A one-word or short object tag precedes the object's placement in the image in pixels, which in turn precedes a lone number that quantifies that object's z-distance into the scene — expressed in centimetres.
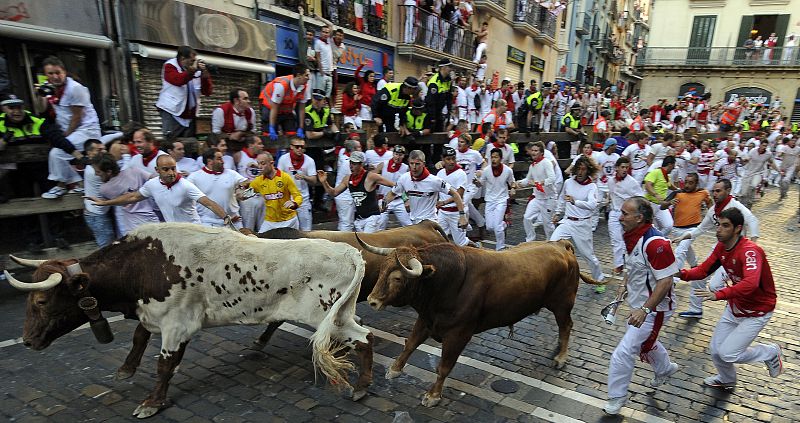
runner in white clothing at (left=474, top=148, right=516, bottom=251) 909
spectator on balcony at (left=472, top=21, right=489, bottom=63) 2183
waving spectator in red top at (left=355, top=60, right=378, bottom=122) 1257
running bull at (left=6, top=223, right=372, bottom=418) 411
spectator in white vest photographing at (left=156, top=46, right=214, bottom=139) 825
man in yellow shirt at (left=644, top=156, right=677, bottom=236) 912
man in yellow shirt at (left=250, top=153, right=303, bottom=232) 719
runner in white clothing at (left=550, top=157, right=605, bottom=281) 776
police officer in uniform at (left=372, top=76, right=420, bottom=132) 1174
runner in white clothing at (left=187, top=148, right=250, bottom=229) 685
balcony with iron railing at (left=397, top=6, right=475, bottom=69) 1895
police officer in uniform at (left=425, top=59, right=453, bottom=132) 1248
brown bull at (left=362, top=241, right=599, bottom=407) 426
